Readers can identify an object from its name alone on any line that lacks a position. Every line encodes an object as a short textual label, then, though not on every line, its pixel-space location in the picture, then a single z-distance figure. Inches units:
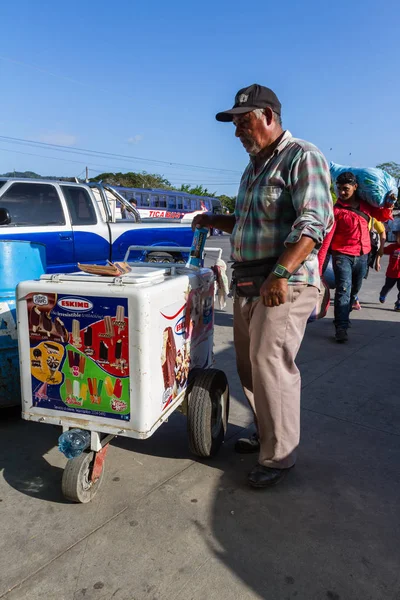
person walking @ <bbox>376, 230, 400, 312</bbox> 294.0
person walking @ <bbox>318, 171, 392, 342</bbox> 213.5
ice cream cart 85.7
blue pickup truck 238.8
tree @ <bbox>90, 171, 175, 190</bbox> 2463.1
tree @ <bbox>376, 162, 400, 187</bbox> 2568.9
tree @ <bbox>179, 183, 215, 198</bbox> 2403.3
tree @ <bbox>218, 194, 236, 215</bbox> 2988.4
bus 1170.2
